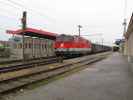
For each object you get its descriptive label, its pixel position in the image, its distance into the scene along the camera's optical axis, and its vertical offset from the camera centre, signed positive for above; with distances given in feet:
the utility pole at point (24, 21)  84.40 +9.06
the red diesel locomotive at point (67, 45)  99.86 +0.91
